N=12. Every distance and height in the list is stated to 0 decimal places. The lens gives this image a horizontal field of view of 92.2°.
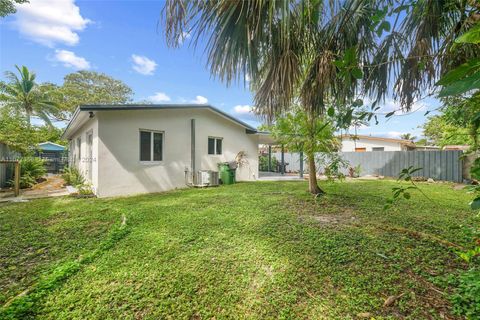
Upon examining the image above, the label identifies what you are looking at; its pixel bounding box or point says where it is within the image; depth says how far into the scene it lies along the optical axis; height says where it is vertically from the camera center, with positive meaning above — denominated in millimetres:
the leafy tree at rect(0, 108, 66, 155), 9805 +1083
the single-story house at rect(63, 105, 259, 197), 7355 +609
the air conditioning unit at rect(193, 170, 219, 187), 9398 -774
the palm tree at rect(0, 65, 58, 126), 19062 +5369
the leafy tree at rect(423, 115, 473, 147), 17412 +2514
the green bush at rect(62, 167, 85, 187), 8827 -742
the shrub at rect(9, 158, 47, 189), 9039 -521
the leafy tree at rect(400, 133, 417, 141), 30555 +3322
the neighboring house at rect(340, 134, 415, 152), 20105 +1375
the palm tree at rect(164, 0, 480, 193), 1832 +1065
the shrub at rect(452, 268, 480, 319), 1915 -1233
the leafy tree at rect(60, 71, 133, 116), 22828 +7514
